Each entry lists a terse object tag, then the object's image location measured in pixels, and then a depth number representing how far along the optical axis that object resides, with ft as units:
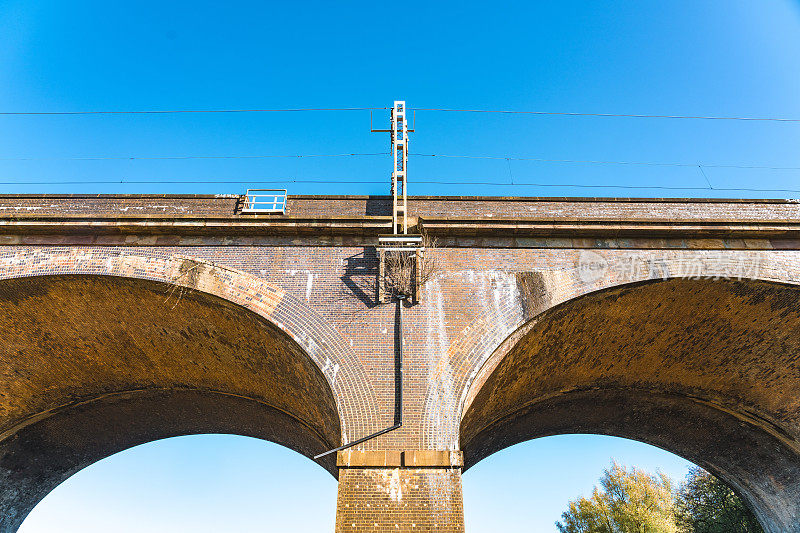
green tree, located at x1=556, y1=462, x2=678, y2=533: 90.48
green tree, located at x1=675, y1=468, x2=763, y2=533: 62.18
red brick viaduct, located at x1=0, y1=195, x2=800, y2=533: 29.04
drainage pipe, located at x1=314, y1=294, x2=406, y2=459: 27.53
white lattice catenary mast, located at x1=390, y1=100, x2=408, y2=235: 33.81
